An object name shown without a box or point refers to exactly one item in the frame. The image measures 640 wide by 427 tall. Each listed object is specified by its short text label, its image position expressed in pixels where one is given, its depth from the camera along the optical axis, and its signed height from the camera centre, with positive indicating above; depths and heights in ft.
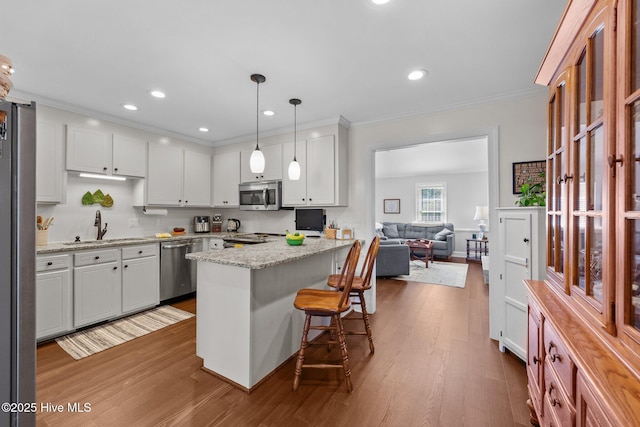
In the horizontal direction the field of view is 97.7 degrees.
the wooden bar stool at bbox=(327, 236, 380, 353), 8.08 -2.17
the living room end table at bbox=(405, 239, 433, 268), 20.99 -2.84
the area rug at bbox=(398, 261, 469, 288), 16.59 -3.99
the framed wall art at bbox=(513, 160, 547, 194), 8.49 +1.28
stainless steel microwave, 13.38 +0.87
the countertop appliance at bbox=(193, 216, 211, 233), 15.56 -0.62
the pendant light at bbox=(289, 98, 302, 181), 9.83 +1.62
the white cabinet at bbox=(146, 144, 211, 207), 12.96 +1.80
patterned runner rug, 8.53 -4.09
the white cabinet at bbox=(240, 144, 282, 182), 13.26 +2.34
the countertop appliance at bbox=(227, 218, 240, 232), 16.02 -0.68
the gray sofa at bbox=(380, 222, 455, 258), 23.31 -1.85
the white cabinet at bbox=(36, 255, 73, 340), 8.65 -2.65
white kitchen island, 6.53 -2.49
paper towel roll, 13.37 +0.09
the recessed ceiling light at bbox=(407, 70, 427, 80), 7.79 +3.96
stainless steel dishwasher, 12.32 -2.58
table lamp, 22.86 -0.19
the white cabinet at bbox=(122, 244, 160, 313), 10.91 -2.63
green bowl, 9.21 -0.95
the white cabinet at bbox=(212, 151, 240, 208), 14.88 +1.86
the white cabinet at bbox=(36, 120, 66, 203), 9.53 +1.77
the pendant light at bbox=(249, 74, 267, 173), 8.68 +1.66
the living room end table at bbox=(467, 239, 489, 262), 22.56 -3.04
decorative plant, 7.65 +0.54
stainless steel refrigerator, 3.39 -0.56
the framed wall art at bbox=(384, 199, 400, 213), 29.32 +0.84
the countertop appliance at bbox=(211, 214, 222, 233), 16.17 -0.58
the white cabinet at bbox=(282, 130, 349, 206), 11.68 +1.78
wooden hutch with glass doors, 2.72 -0.19
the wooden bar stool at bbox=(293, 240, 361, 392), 6.49 -2.22
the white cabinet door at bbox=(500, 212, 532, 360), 7.43 -1.73
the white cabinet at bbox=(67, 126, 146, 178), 10.41 +2.43
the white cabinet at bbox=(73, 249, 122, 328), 9.54 -2.64
